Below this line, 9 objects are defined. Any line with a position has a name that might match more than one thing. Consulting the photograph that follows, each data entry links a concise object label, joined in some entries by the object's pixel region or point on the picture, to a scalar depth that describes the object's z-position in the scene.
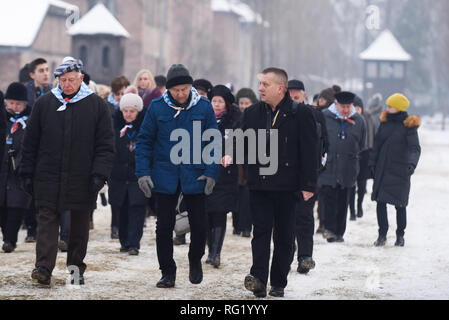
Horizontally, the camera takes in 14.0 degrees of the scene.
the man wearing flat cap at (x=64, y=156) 15.29
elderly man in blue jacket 15.40
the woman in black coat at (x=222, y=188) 18.89
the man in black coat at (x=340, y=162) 22.45
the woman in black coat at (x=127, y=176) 20.09
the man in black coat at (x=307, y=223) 17.92
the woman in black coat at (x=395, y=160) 21.93
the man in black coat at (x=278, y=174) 15.07
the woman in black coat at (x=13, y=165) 19.72
